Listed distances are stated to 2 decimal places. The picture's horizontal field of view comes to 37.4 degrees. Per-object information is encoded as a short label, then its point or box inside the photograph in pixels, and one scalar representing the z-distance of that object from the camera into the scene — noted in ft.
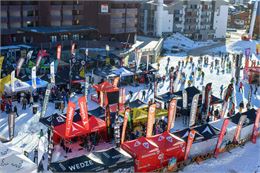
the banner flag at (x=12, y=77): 96.78
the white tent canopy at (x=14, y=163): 57.31
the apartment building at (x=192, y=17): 252.34
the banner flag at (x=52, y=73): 104.19
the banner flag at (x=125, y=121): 73.15
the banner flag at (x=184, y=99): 92.45
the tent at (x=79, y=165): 59.98
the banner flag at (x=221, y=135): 73.92
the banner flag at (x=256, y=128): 82.17
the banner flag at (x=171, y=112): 76.84
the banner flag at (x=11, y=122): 76.39
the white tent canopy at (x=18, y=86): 99.60
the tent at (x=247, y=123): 81.92
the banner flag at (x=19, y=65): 108.66
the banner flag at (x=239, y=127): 78.79
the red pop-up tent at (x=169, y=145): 69.15
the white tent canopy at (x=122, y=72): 123.03
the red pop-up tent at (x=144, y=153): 65.87
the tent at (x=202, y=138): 73.67
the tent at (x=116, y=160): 62.75
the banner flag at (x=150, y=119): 72.58
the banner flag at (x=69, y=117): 70.33
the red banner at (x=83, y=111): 72.38
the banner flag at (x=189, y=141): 70.08
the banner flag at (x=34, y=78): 100.74
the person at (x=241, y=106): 102.53
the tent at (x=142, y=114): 83.87
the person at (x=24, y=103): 95.40
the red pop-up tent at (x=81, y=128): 73.75
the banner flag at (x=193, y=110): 82.74
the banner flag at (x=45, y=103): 84.18
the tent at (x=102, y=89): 101.19
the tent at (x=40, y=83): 104.12
